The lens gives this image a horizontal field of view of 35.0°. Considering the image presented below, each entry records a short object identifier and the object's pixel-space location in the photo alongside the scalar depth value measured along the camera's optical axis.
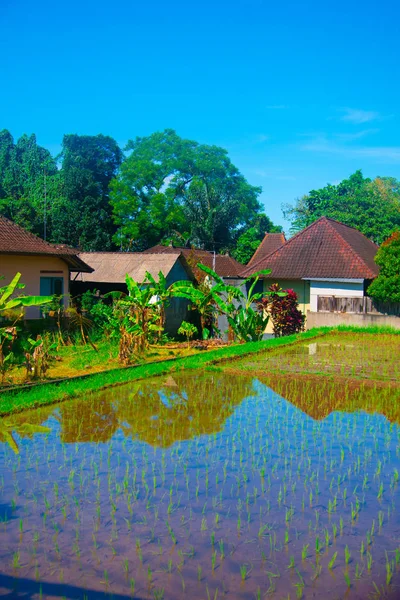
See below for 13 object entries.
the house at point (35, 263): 18.38
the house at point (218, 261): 36.09
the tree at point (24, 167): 64.20
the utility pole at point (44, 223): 44.32
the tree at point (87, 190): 47.00
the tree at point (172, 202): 50.22
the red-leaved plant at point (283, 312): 21.70
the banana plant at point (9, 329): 11.22
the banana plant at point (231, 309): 18.77
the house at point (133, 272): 22.75
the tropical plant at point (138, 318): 13.90
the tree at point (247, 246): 45.03
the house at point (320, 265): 24.12
